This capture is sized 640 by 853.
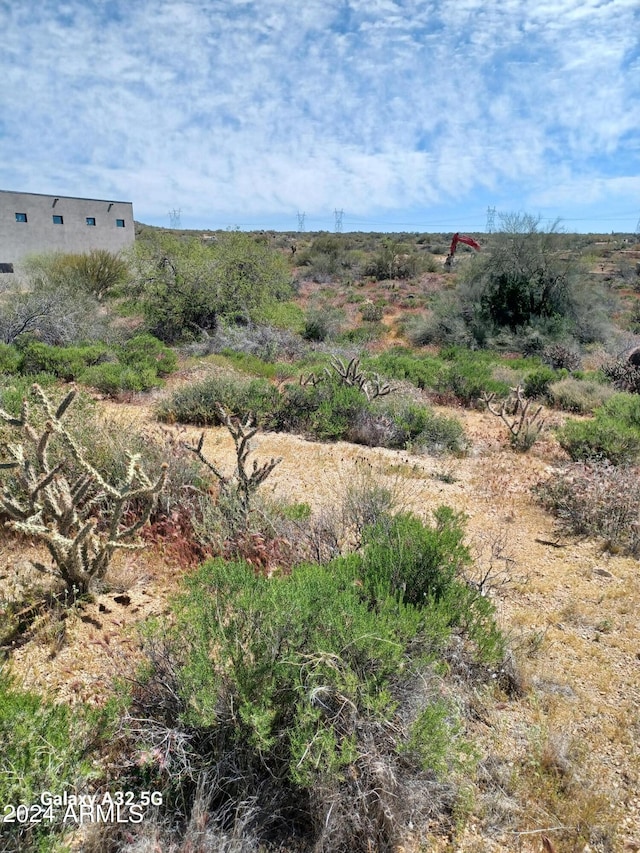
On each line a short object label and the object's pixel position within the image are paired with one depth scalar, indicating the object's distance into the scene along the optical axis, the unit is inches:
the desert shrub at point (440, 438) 298.0
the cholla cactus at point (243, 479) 172.9
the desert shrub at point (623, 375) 441.4
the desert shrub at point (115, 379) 381.4
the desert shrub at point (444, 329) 665.6
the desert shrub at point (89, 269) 780.6
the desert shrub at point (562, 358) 546.6
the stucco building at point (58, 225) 1245.7
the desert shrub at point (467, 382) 417.1
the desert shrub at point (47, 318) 482.6
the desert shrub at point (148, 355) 434.6
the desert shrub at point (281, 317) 605.0
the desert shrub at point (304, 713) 81.5
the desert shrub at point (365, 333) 651.5
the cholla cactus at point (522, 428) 303.0
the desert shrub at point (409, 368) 430.7
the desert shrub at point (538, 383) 443.5
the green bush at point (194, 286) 598.9
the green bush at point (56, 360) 399.9
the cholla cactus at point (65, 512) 117.0
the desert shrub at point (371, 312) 831.1
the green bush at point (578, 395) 404.2
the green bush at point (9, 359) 383.1
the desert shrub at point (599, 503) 193.8
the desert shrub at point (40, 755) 71.7
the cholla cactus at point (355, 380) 345.4
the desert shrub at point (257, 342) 529.0
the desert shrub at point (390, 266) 1302.9
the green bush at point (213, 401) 332.5
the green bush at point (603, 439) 268.4
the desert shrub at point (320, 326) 662.5
